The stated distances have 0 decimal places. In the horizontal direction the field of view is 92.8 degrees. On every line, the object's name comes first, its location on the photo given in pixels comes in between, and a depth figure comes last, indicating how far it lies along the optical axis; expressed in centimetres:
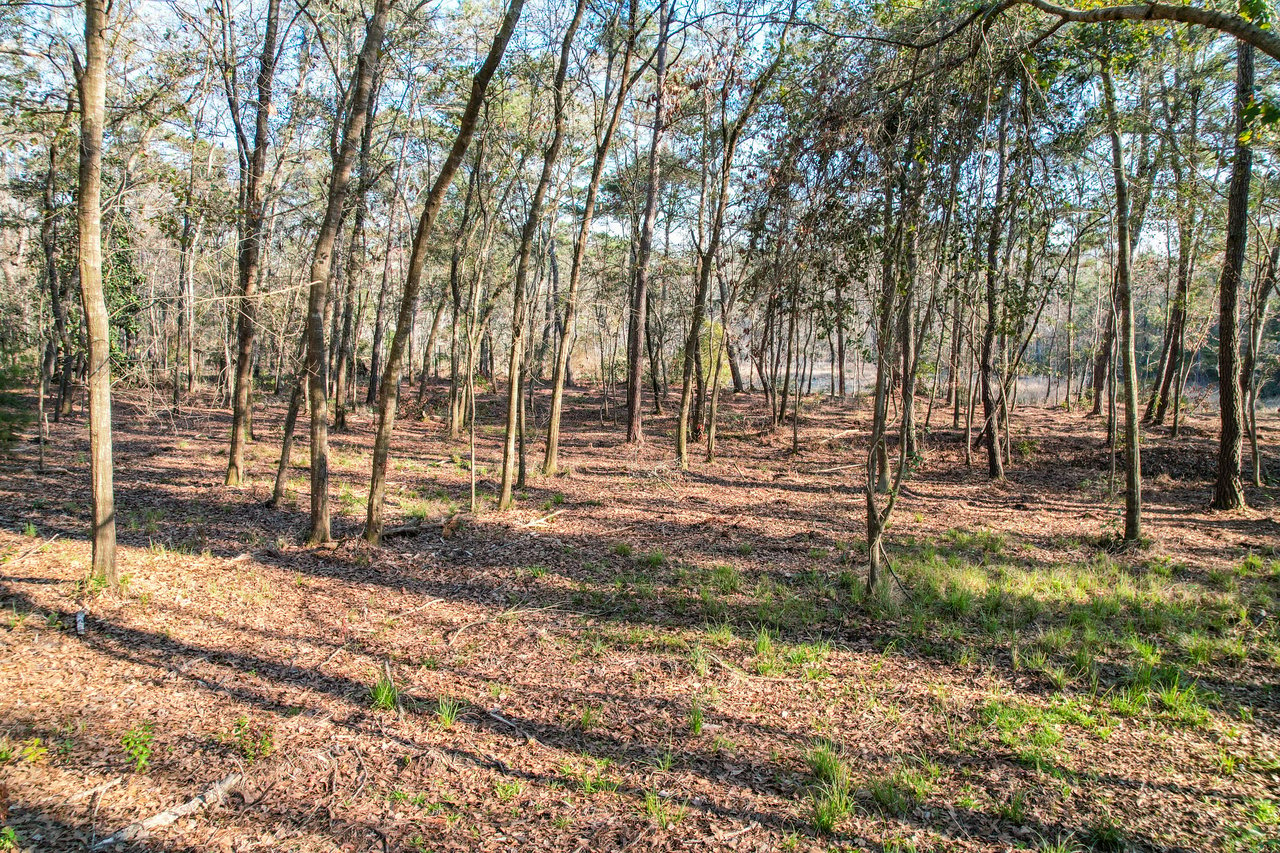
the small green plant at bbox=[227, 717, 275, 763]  382
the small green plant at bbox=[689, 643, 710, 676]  503
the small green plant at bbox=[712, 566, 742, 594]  679
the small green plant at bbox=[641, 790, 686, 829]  338
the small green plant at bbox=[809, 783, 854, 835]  329
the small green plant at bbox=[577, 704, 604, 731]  431
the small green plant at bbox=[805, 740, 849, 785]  356
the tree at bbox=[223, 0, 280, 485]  871
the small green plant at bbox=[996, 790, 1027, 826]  330
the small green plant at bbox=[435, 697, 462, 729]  425
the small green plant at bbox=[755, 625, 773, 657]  527
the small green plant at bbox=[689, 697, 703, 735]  420
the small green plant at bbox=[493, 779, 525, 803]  359
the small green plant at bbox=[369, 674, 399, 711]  443
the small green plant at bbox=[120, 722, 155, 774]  364
